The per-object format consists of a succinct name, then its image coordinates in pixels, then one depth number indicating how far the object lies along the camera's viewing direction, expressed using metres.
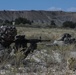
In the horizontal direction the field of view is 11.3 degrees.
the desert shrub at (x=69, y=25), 100.70
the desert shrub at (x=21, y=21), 103.28
